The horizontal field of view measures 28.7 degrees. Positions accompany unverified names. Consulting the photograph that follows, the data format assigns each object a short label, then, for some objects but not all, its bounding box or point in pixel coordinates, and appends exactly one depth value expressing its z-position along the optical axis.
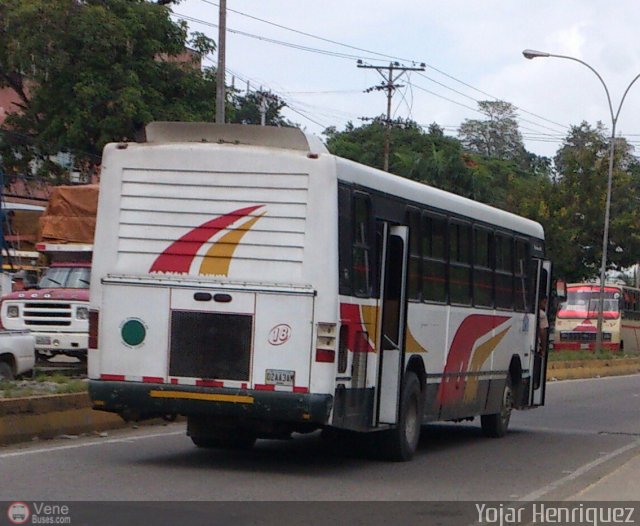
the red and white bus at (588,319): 52.41
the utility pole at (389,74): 58.72
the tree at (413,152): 63.56
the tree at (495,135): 121.75
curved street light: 42.12
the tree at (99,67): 39.12
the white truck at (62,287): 22.28
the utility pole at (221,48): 26.14
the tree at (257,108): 76.50
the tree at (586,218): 58.97
